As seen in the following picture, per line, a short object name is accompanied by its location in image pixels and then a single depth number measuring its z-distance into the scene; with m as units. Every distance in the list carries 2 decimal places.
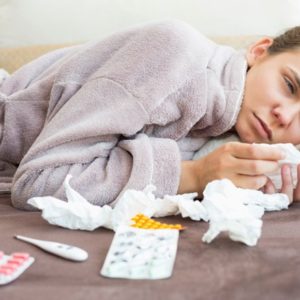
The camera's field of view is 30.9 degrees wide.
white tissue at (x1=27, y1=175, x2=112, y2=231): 0.71
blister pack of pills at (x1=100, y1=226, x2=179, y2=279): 0.54
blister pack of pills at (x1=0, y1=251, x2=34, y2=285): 0.52
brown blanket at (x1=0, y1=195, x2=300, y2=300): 0.51
